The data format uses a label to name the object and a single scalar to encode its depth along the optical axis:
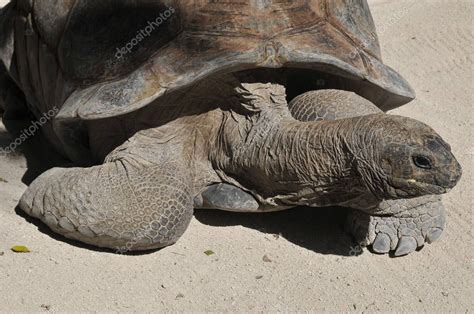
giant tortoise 3.88
